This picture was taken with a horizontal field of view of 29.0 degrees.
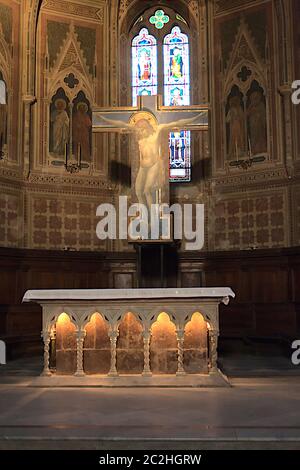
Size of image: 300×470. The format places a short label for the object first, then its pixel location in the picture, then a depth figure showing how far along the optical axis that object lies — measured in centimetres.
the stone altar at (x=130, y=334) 855
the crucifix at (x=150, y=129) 1086
